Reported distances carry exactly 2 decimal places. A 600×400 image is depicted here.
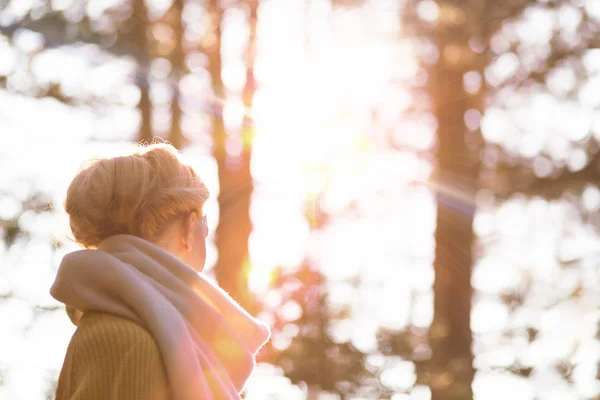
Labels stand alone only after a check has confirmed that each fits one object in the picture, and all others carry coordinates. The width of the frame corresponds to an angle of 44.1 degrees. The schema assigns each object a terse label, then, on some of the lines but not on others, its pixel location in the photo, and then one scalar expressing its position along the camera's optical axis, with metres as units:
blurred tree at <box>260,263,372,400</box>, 6.45
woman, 1.92
